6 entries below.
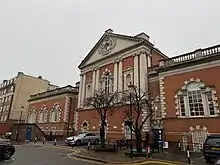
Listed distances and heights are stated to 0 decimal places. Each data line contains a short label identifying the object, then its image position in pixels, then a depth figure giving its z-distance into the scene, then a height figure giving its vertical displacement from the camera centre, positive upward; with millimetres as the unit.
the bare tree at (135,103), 23719 +3008
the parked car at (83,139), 24719 -1616
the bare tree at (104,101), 19891 +3200
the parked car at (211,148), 11476 -1105
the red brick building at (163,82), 19422 +5627
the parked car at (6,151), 12977 -1721
